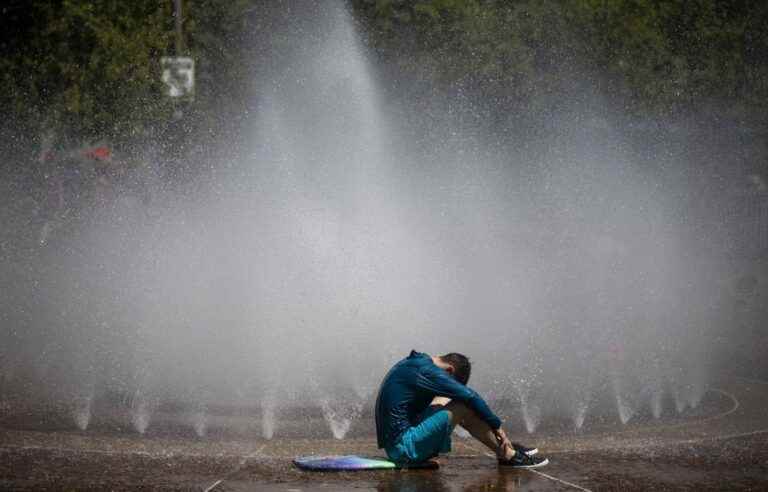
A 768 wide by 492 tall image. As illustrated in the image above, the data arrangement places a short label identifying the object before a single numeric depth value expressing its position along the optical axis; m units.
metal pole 28.08
